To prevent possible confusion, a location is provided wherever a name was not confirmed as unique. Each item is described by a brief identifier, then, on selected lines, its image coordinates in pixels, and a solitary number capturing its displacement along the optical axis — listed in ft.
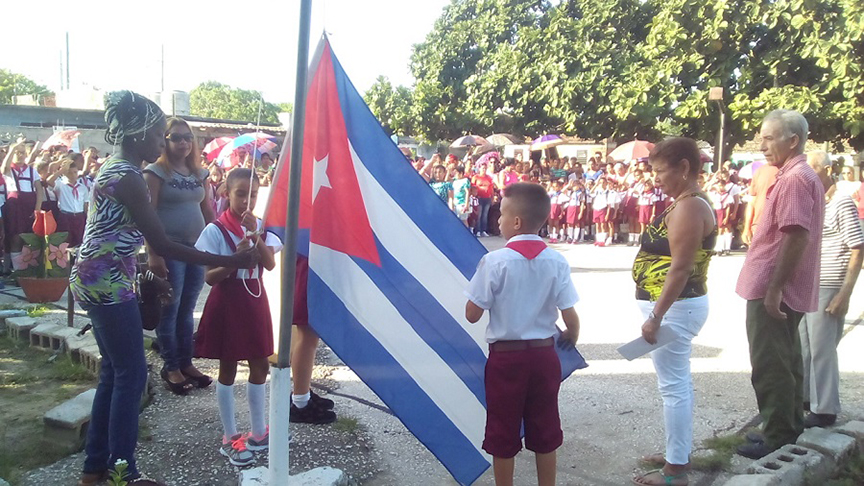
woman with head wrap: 10.30
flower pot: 26.08
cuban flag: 10.24
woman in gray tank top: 14.78
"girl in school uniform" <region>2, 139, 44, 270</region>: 31.76
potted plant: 26.05
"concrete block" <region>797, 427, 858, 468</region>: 12.21
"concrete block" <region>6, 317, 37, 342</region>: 20.86
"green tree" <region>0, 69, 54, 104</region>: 206.45
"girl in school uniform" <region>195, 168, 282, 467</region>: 12.07
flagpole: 8.84
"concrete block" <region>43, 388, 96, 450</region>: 12.96
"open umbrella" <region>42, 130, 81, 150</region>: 42.45
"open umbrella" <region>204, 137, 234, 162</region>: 64.18
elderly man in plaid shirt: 11.92
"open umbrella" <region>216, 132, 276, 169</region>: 48.82
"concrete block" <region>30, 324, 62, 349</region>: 19.89
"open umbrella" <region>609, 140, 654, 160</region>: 62.23
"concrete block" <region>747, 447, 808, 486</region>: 11.17
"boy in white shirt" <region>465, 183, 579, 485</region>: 9.89
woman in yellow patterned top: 10.85
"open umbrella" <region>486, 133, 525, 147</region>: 79.25
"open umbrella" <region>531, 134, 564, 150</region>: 74.43
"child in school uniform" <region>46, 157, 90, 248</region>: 31.94
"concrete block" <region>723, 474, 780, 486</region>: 10.74
